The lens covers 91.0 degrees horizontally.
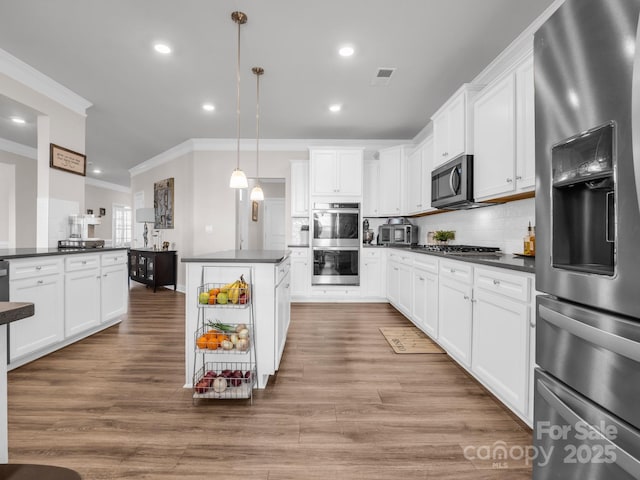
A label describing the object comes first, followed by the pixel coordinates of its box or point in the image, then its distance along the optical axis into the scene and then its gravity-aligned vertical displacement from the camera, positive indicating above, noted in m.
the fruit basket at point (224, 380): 2.03 -0.93
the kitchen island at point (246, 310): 2.20 -0.46
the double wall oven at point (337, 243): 4.97 -0.04
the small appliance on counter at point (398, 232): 5.00 +0.14
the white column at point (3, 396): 0.72 -0.37
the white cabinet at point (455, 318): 2.35 -0.63
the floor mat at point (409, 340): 2.98 -1.02
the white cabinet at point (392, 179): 5.03 +1.01
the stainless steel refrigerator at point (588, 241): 0.80 +0.00
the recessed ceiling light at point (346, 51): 2.94 +1.80
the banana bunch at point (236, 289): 2.04 -0.32
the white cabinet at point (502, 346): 1.73 -0.64
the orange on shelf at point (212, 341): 2.01 -0.66
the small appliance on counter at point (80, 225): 3.98 +0.18
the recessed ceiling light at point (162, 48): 2.91 +1.80
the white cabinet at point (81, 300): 2.93 -0.61
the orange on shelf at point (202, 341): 2.01 -0.66
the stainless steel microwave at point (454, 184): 2.99 +0.59
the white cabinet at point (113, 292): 3.42 -0.60
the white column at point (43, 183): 3.68 +0.66
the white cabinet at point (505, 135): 2.21 +0.84
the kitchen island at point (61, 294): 2.47 -0.52
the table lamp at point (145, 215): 6.14 +0.48
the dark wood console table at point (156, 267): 5.87 -0.53
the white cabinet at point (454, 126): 2.96 +1.18
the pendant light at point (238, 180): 2.91 +0.56
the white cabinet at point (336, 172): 5.00 +1.09
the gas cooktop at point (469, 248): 3.11 -0.08
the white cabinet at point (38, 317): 2.44 -0.67
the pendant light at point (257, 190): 3.60 +0.61
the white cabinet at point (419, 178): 4.17 +0.91
